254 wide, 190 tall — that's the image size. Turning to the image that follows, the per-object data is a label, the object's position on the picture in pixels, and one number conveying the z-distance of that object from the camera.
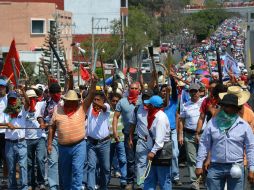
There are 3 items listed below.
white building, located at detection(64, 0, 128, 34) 104.88
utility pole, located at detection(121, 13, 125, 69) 76.26
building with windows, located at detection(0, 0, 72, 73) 82.44
